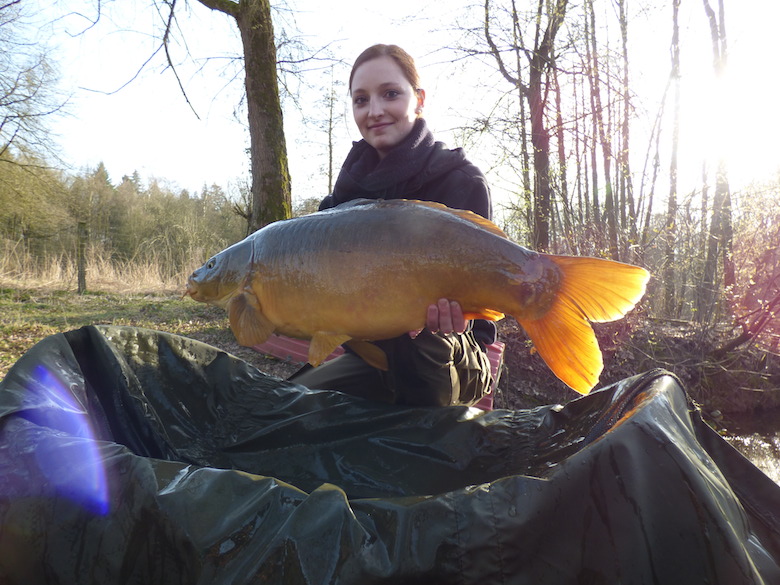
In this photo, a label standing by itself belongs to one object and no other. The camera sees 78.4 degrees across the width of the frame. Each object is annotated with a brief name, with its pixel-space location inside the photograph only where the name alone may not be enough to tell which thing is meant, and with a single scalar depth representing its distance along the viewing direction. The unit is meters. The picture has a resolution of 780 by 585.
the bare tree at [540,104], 4.33
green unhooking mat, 0.70
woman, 1.62
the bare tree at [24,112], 8.51
